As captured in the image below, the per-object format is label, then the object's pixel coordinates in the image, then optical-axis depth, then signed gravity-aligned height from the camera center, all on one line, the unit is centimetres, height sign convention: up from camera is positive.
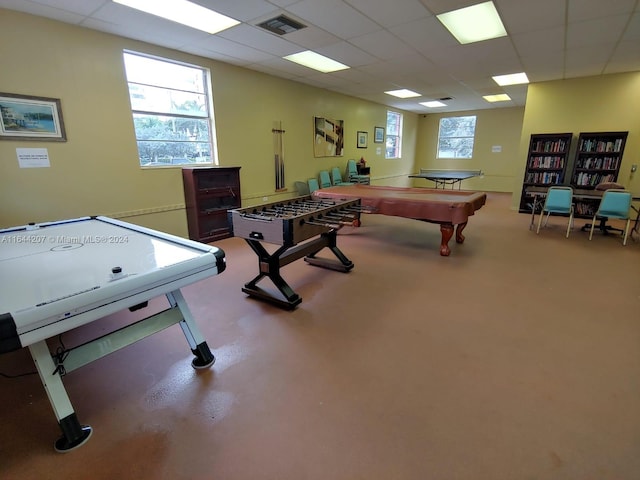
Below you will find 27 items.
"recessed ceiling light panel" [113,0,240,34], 302 +149
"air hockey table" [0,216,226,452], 124 -55
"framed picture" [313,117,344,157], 691 +53
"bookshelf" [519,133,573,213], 634 -5
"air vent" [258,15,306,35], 334 +147
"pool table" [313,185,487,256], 385 -55
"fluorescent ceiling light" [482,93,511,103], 770 +154
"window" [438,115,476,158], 1048 +77
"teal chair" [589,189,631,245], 449 -67
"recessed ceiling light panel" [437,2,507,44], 322 +150
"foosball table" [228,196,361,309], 262 -59
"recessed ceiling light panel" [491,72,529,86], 573 +150
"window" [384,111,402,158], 987 +78
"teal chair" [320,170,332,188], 711 -42
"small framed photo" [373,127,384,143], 904 +73
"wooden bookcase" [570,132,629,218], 586 -5
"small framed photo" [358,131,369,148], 841 +56
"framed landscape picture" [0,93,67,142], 306 +44
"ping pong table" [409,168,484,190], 774 -42
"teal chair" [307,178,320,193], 668 -50
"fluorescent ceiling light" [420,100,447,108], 865 +155
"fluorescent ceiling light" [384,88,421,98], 715 +154
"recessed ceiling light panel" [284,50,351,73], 465 +153
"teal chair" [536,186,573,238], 499 -66
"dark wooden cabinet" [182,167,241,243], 452 -56
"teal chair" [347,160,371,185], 786 -38
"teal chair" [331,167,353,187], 748 -39
